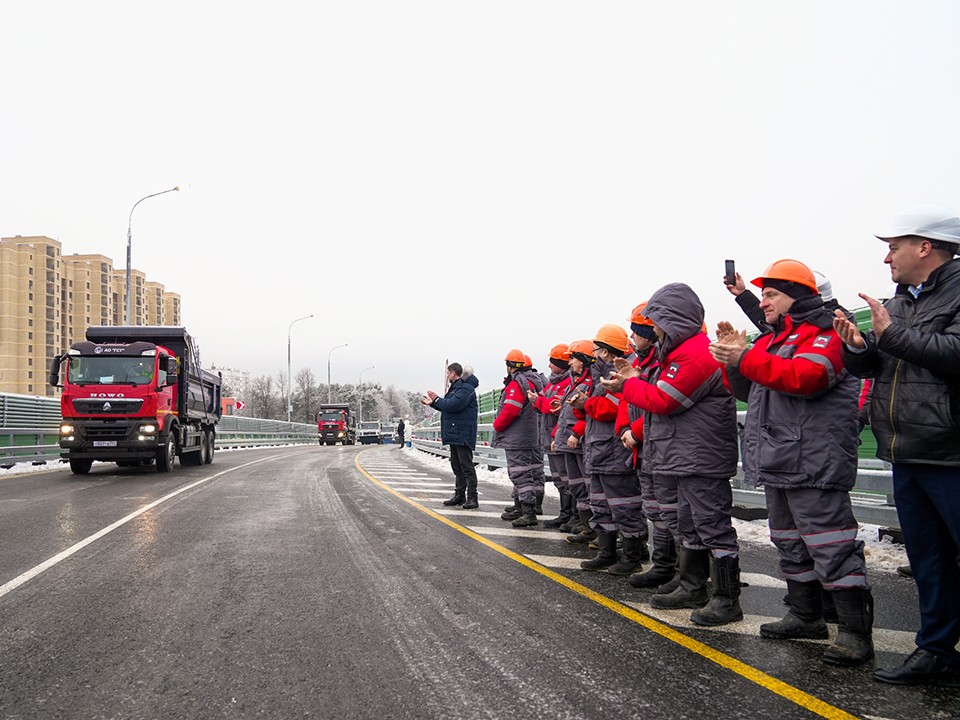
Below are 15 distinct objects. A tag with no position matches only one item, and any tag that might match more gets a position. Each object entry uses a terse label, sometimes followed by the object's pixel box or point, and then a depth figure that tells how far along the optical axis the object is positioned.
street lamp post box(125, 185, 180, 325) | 25.72
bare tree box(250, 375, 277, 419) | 104.99
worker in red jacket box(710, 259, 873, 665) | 3.64
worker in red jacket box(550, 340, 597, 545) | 7.18
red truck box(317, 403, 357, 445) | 51.41
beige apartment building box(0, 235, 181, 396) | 114.44
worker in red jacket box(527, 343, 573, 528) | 8.21
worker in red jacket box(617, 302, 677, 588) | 5.16
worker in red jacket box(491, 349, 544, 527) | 8.54
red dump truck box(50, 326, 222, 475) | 15.30
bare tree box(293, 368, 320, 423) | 101.69
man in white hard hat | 3.14
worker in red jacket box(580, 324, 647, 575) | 5.82
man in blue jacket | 9.88
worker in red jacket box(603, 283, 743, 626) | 4.45
